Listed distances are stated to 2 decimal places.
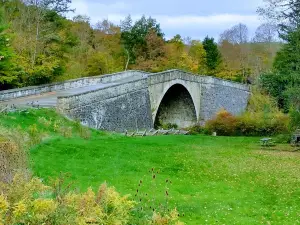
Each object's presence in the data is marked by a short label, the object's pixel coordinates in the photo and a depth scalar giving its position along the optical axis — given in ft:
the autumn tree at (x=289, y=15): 84.64
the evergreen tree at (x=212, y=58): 185.98
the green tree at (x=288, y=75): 85.95
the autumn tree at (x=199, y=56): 186.28
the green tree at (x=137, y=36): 167.73
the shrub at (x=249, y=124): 110.93
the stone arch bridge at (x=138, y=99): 87.04
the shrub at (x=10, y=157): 30.55
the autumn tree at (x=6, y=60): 81.30
